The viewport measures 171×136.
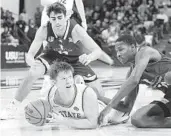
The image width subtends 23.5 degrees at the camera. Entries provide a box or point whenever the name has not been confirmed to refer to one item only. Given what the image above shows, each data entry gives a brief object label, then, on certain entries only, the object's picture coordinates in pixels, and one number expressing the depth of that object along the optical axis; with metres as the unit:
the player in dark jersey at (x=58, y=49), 4.36
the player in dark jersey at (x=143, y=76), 3.83
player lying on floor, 3.73
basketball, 3.84
